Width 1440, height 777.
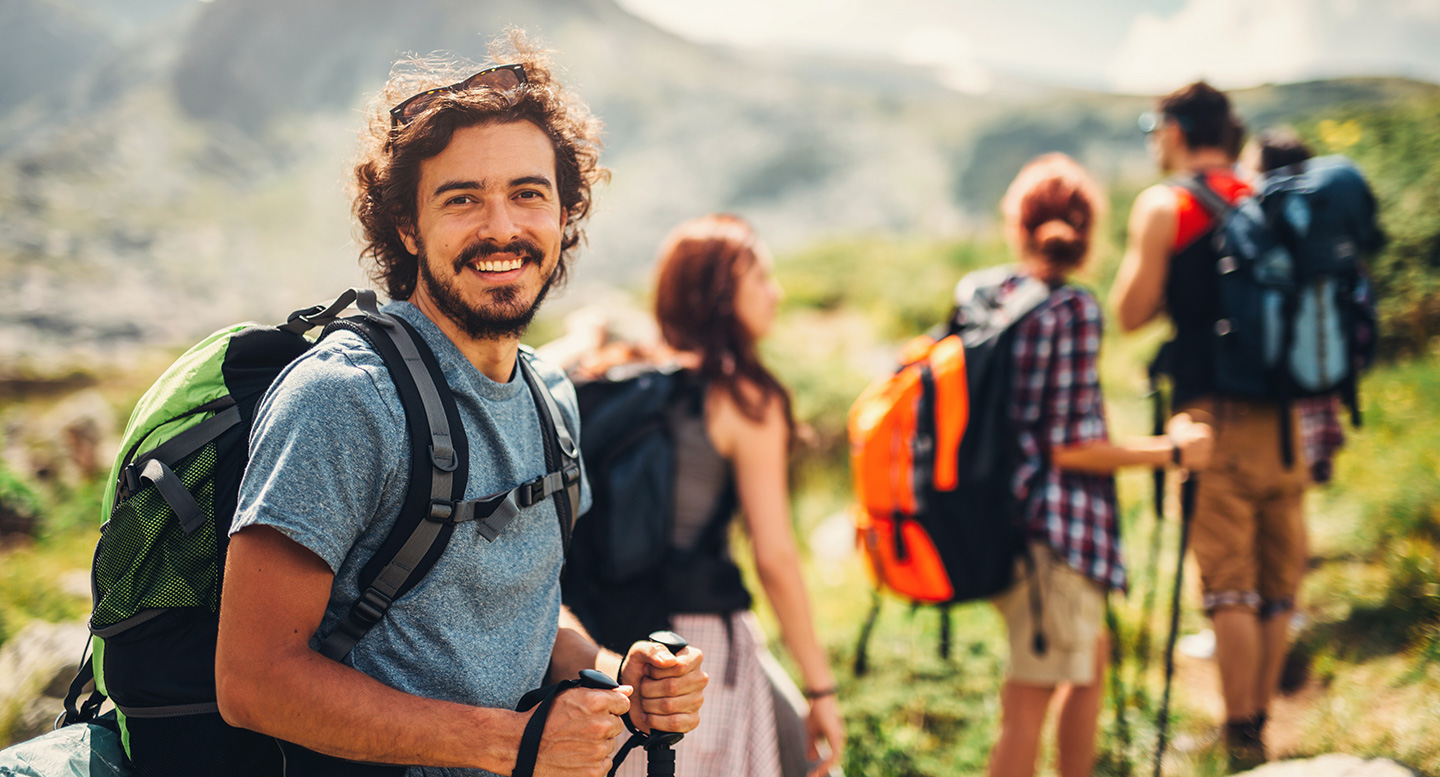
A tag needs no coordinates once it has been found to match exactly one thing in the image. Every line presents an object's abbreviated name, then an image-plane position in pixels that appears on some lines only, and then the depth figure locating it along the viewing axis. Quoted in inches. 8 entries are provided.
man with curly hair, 38.9
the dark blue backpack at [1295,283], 105.9
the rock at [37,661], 112.4
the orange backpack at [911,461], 99.3
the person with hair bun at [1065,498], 95.0
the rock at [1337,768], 87.5
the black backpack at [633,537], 84.3
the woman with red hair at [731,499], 86.6
